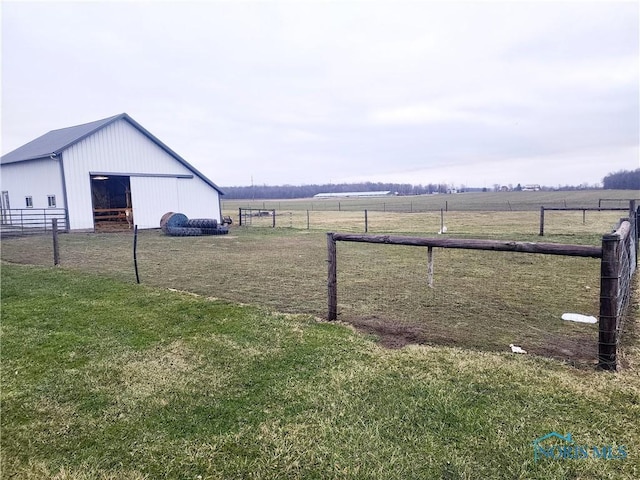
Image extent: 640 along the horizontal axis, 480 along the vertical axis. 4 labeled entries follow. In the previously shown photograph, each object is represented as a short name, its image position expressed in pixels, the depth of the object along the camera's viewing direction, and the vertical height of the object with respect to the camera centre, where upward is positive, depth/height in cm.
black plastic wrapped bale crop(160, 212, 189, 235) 1925 -87
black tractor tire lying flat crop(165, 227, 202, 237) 1875 -133
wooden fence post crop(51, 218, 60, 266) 938 -94
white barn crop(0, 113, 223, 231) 1978 +161
